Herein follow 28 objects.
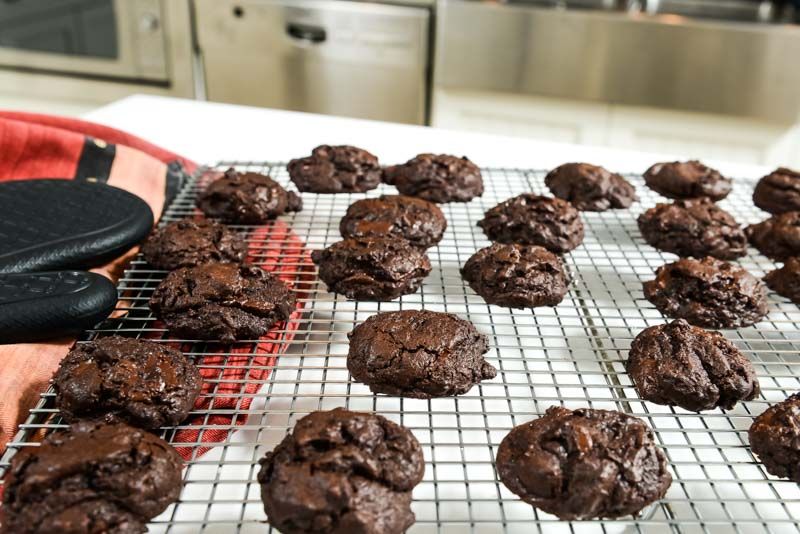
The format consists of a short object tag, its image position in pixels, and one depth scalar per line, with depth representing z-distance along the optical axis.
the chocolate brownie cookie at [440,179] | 0.56
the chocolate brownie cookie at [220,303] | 0.41
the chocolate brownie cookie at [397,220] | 0.50
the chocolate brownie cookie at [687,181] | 0.57
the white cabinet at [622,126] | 0.89
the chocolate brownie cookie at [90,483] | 0.30
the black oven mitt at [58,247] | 0.38
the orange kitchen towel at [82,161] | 0.55
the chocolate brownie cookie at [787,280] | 0.46
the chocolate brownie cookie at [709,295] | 0.44
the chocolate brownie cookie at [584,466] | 0.32
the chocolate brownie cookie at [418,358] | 0.38
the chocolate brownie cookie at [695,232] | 0.51
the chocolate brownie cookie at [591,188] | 0.56
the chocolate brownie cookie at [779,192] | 0.56
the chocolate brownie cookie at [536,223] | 0.51
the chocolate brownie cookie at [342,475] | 0.30
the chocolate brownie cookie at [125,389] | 0.35
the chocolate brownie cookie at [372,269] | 0.45
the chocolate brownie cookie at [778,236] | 0.50
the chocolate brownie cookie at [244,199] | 0.52
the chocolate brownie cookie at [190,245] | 0.46
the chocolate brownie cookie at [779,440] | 0.34
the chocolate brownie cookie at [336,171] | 0.57
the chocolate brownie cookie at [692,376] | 0.38
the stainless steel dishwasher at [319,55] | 0.91
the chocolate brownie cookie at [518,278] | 0.44
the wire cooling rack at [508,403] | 0.32
